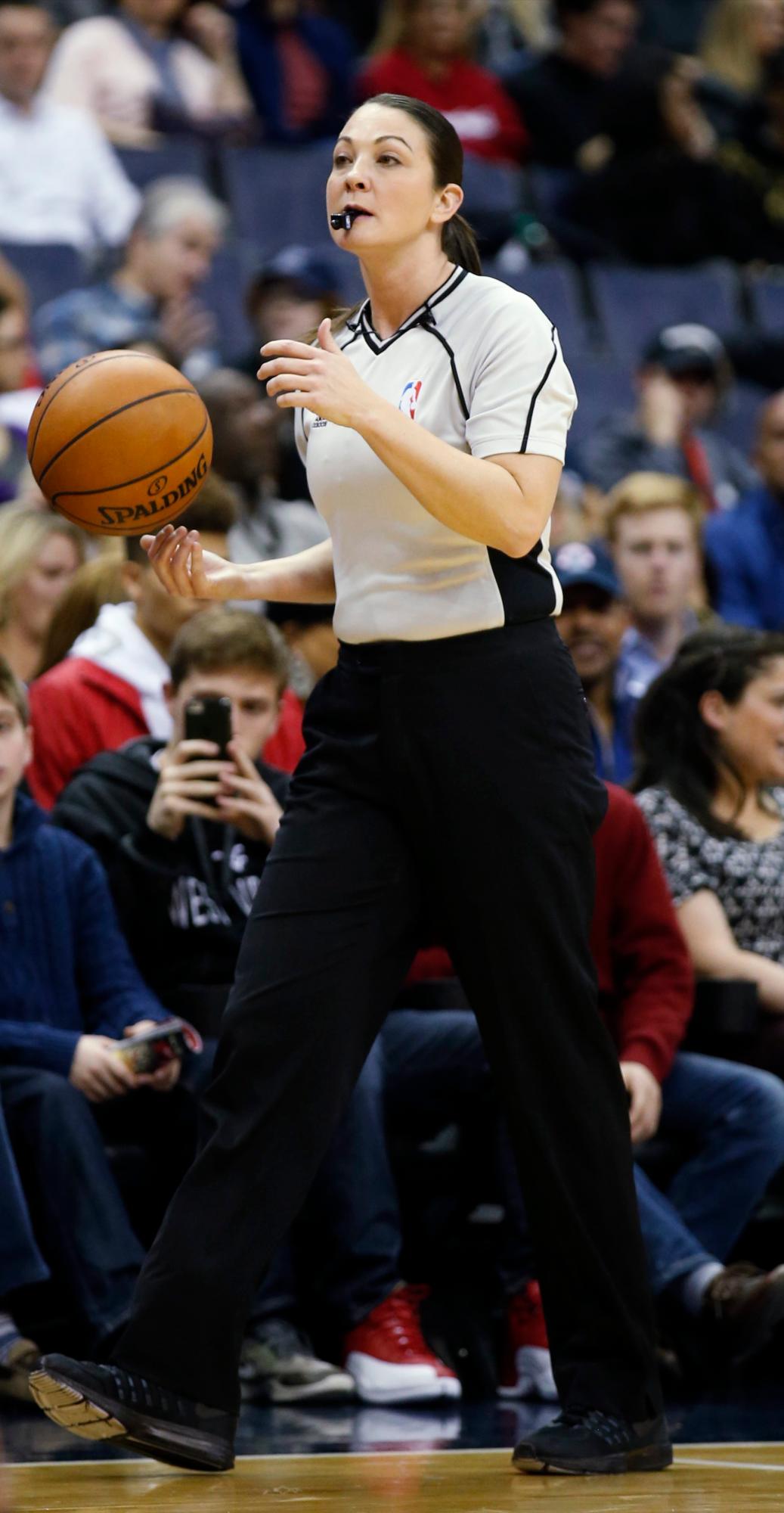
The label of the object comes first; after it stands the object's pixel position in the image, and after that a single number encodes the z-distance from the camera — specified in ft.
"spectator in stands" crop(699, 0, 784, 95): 78.43
